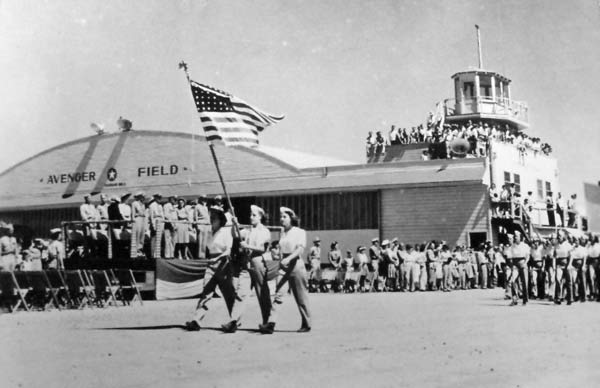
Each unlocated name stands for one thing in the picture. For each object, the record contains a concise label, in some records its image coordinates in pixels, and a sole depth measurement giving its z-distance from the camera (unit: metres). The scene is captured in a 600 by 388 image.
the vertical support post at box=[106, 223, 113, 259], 17.00
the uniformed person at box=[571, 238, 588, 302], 15.69
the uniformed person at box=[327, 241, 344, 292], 22.66
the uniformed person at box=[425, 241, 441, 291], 22.59
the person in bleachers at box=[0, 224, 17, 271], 13.70
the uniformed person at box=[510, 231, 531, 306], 14.84
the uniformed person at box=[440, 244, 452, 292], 22.64
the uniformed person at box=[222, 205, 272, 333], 9.90
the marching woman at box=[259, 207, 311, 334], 9.80
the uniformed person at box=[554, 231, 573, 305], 15.50
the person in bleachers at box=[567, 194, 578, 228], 32.59
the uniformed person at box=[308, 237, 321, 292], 22.64
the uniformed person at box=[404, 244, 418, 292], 22.20
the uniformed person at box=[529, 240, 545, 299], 16.50
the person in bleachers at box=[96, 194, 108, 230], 17.59
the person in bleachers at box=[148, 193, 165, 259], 17.12
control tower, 35.91
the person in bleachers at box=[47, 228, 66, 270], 17.42
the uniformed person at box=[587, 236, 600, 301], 15.88
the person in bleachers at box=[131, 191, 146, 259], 16.86
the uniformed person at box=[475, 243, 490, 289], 23.69
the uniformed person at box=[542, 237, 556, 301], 15.96
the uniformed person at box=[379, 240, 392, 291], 22.33
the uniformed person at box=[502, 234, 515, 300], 14.98
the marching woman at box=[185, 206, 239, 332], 9.89
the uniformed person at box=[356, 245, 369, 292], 22.56
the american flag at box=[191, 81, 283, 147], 13.33
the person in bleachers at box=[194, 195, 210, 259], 18.70
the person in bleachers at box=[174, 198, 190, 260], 18.03
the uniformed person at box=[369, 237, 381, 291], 22.41
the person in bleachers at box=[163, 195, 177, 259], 17.58
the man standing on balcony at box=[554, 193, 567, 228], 31.25
